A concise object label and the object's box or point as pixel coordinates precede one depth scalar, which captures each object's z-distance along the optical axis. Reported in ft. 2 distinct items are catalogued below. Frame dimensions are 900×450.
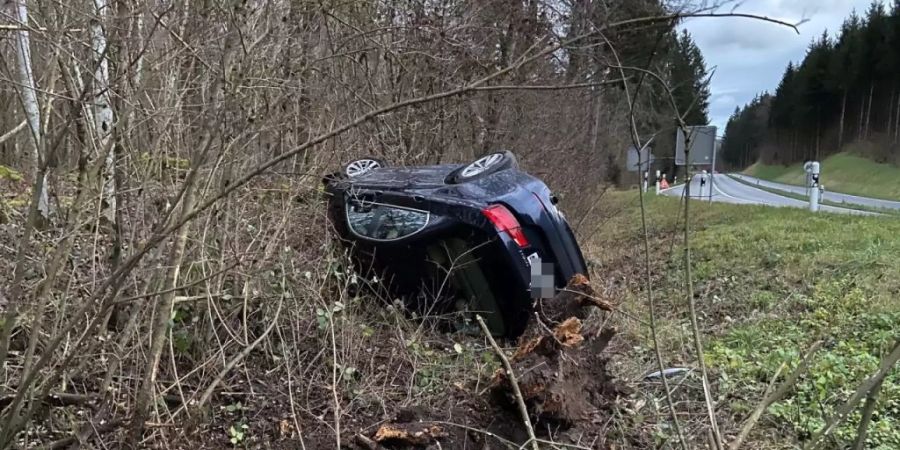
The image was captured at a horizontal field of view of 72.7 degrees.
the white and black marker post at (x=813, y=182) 46.07
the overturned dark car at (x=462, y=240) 13.08
